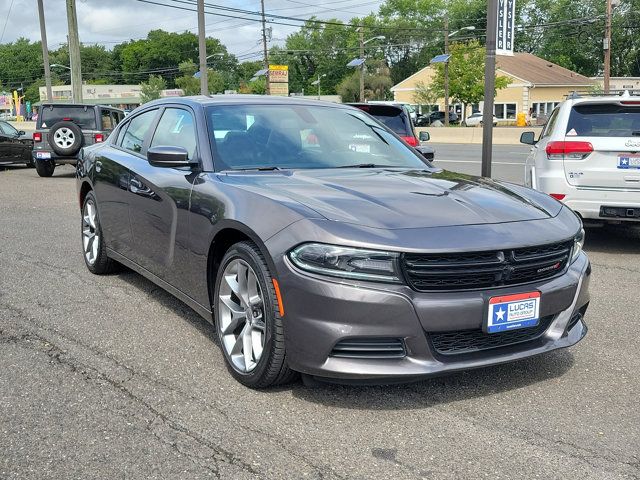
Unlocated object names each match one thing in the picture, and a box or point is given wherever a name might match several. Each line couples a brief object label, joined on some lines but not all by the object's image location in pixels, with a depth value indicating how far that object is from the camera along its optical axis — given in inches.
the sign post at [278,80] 2632.9
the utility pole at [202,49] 957.8
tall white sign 386.3
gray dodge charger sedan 124.6
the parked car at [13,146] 719.1
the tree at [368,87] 3491.6
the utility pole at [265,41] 2263.8
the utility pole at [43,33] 1256.2
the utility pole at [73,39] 1012.5
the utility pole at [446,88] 1990.8
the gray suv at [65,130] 603.5
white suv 280.1
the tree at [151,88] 4030.5
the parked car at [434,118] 2342.5
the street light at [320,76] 4339.1
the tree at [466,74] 2372.0
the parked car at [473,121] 2365.4
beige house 2571.4
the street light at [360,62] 1958.2
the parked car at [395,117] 420.5
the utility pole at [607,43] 1406.4
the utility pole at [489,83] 382.3
